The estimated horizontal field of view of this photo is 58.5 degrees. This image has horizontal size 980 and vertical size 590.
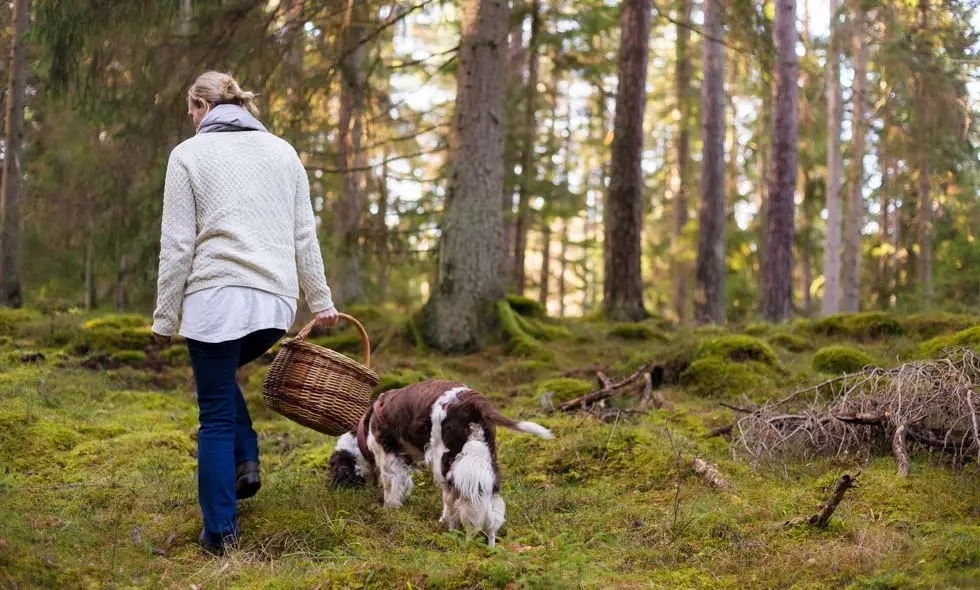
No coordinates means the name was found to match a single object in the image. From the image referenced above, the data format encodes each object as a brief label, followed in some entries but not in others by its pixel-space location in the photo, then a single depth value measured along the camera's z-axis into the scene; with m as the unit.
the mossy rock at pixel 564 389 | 8.40
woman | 4.50
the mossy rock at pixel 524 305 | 12.00
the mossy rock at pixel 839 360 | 8.77
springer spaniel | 4.79
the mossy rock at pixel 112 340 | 10.58
